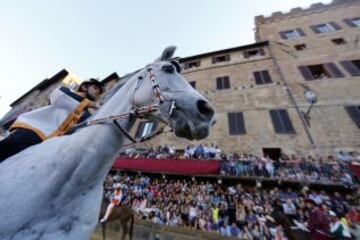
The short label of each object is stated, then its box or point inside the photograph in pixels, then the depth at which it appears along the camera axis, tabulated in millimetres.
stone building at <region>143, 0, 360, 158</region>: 13500
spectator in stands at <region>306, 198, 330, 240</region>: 6551
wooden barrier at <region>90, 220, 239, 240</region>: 6926
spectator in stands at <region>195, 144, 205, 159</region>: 13297
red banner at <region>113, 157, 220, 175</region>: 11729
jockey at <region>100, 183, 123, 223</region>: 7982
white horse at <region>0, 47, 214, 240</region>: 1565
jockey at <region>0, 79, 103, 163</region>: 2002
